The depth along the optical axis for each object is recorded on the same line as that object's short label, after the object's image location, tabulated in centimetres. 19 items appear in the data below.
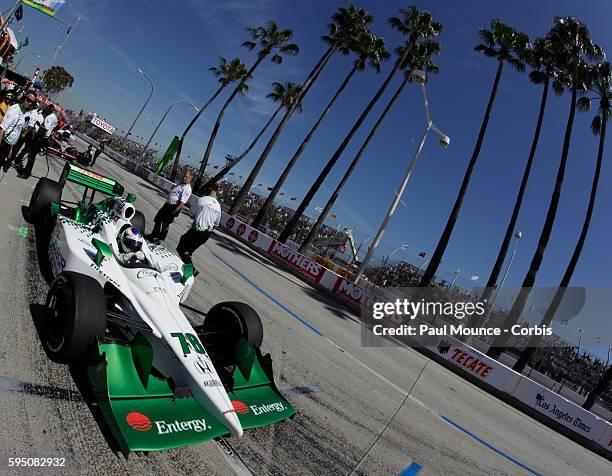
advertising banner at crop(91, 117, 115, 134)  3456
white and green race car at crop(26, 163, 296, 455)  272
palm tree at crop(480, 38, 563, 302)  1984
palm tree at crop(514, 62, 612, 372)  1767
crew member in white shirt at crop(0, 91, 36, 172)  757
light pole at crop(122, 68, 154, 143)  5250
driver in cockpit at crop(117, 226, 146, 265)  441
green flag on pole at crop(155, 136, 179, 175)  3460
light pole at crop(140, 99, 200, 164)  4872
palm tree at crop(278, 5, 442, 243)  2225
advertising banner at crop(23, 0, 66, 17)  2209
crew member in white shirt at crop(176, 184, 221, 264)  757
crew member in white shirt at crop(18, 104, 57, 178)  908
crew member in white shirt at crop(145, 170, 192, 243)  882
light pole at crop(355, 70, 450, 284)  1591
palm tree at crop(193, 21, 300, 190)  3262
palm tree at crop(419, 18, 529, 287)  1920
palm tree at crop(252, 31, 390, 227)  2586
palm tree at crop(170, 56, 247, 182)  4313
